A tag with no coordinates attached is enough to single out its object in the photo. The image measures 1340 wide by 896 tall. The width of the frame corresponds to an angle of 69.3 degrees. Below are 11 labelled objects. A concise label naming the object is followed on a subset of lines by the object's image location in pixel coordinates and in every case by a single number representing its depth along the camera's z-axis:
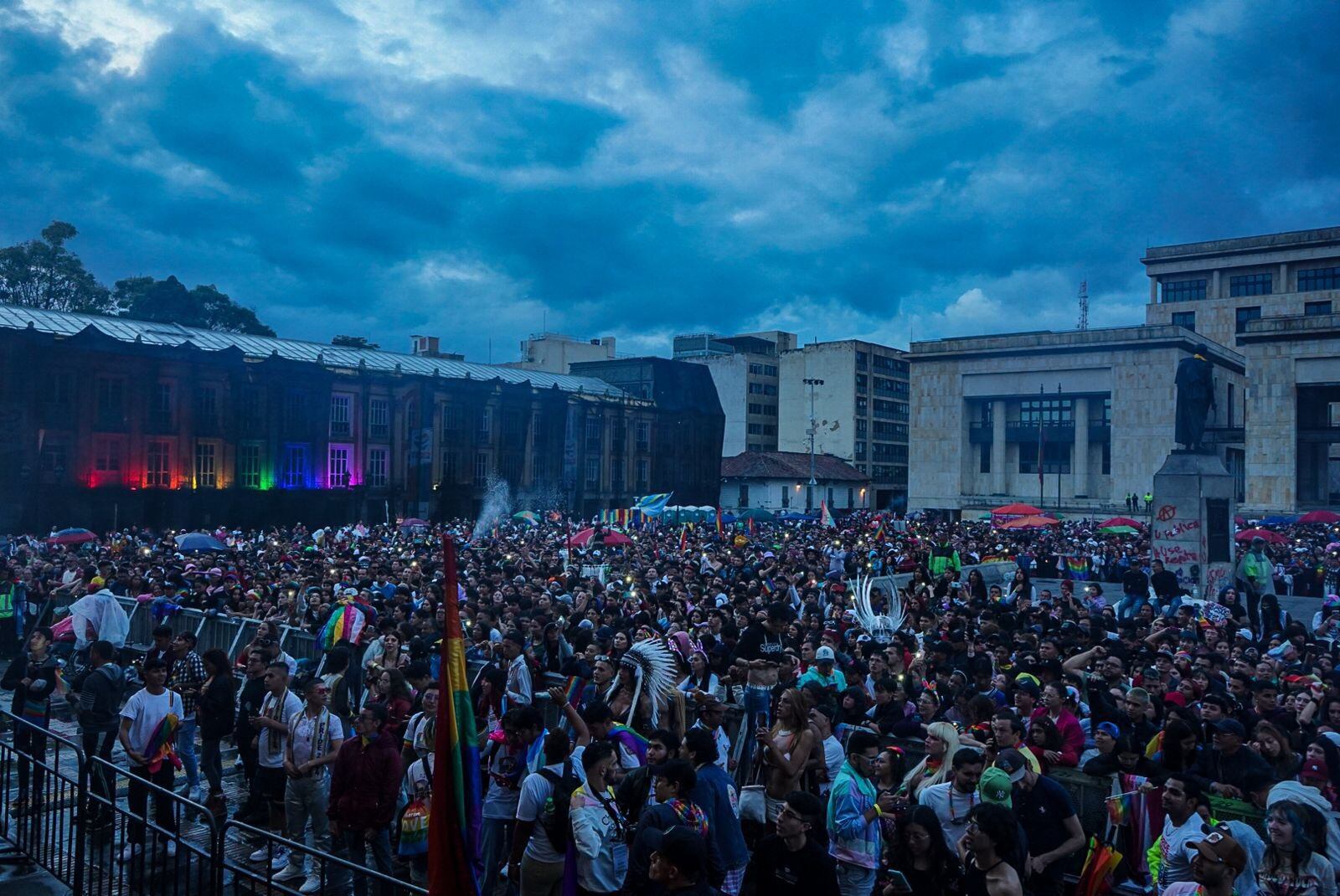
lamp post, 74.83
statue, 23.81
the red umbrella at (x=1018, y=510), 36.19
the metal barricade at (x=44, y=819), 7.49
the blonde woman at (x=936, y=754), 6.48
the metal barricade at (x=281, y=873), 5.58
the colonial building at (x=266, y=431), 43.19
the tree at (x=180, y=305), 61.47
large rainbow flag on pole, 4.22
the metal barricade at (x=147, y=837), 6.49
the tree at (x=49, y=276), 56.56
